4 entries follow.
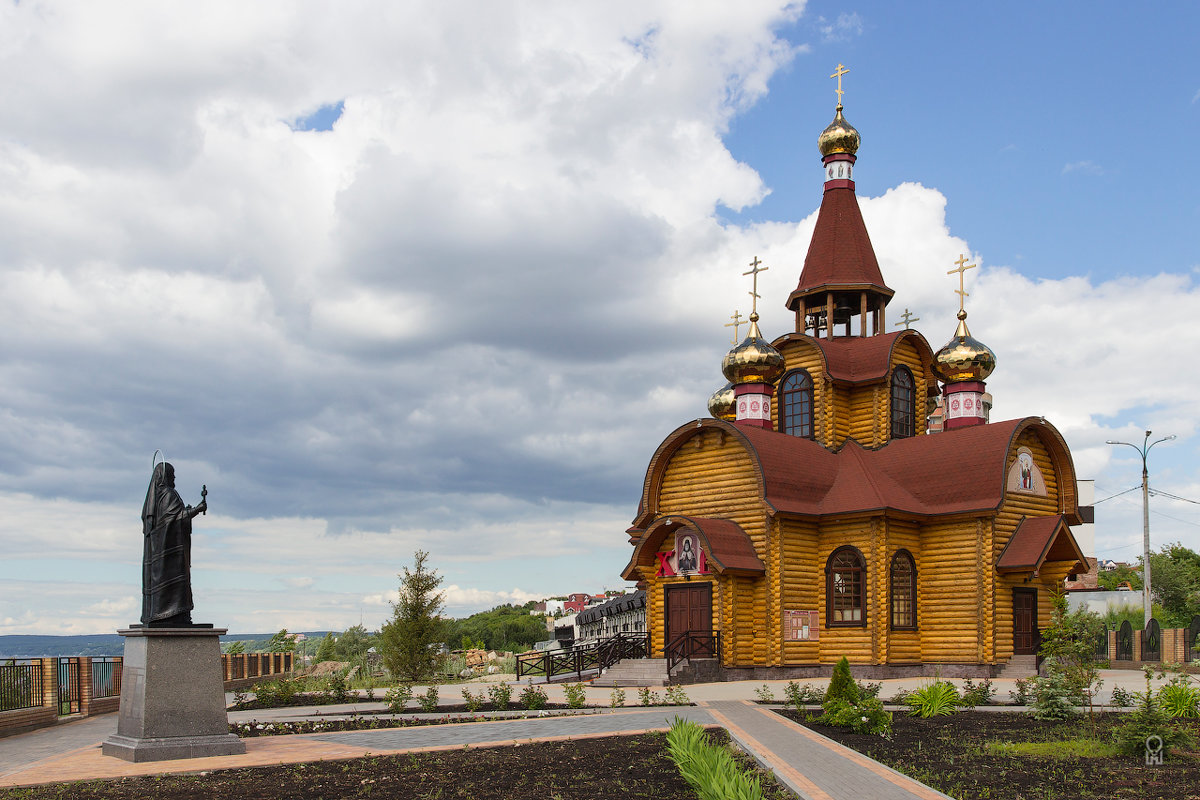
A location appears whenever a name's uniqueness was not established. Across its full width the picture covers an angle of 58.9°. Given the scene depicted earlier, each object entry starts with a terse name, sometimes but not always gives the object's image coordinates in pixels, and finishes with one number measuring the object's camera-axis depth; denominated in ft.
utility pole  101.85
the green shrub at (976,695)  47.78
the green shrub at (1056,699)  40.91
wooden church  72.90
